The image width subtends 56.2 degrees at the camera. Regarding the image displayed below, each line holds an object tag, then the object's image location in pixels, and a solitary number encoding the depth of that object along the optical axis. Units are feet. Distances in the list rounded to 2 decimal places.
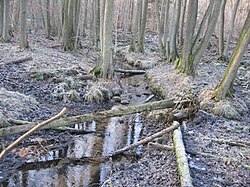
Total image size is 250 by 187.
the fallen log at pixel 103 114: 17.46
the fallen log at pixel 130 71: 42.33
